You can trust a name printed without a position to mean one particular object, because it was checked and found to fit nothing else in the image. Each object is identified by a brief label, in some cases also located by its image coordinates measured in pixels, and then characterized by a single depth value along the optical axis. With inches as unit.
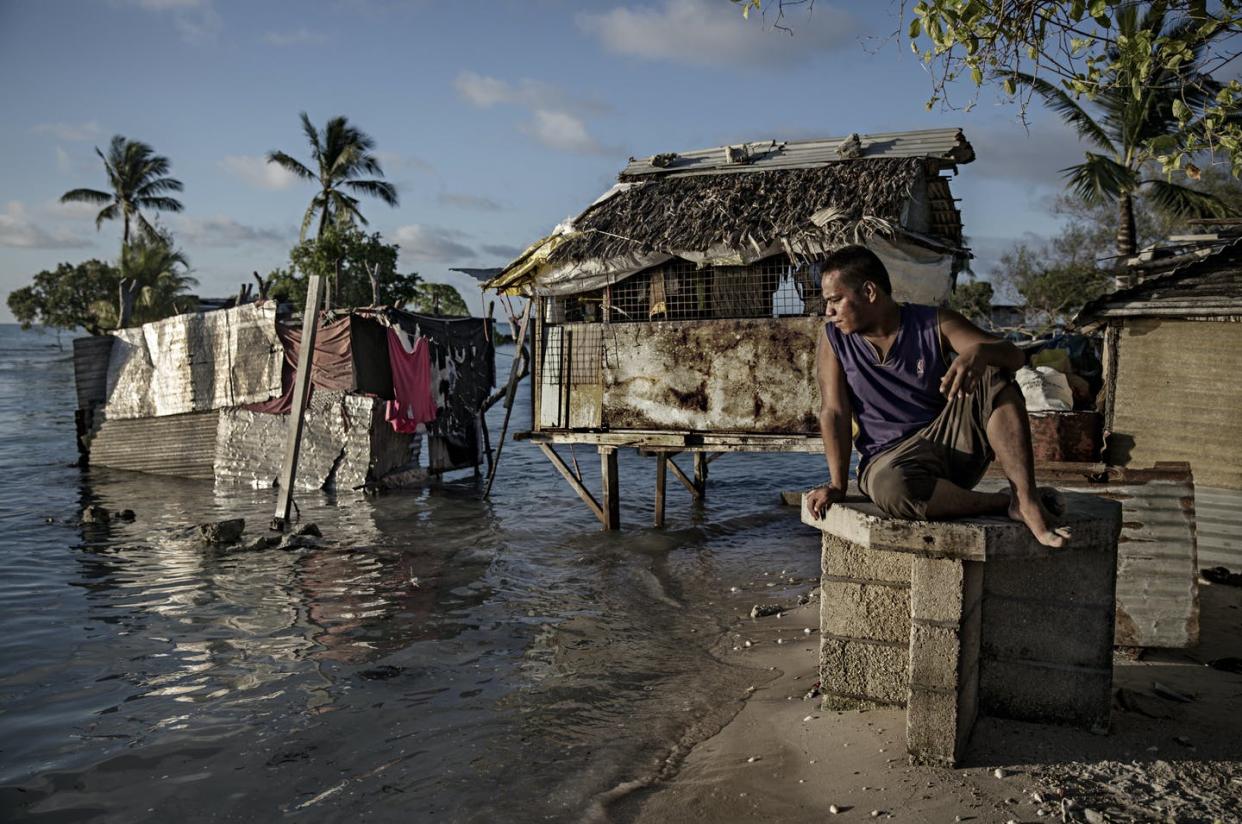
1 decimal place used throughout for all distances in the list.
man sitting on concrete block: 143.0
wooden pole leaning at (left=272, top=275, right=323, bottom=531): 450.3
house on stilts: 397.4
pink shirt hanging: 591.8
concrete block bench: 141.6
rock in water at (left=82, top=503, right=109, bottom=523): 507.2
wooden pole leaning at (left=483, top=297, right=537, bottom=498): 494.0
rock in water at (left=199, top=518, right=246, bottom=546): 448.8
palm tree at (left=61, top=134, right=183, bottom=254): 1711.4
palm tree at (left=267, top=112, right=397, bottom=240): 1371.8
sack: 415.5
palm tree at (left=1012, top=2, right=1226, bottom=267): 773.9
